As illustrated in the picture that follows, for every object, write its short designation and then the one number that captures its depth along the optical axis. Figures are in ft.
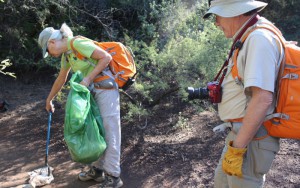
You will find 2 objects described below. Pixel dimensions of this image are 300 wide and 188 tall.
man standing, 6.57
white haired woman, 10.96
